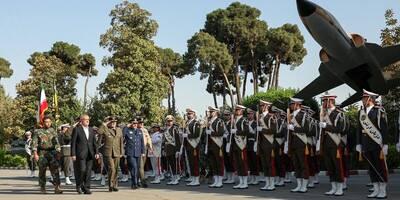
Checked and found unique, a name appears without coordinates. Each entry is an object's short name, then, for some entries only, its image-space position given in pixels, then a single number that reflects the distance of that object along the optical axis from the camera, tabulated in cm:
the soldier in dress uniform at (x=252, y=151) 1399
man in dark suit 1277
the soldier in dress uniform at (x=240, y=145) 1334
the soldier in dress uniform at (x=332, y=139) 1134
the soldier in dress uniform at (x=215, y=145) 1386
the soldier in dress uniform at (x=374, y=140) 1055
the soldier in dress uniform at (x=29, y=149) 2095
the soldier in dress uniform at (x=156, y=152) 1697
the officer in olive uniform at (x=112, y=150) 1332
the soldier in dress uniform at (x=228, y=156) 1421
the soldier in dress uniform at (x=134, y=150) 1383
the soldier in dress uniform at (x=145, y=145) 1433
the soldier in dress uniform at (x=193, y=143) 1454
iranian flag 2511
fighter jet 1430
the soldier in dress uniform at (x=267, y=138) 1280
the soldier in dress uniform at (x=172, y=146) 1546
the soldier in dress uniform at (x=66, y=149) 1675
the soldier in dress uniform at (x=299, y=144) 1198
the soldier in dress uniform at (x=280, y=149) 1345
